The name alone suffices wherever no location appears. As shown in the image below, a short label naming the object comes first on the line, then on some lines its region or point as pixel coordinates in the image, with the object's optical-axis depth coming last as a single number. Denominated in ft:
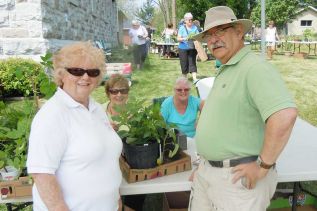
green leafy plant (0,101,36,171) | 6.42
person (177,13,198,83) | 27.68
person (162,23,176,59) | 50.29
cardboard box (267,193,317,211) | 8.67
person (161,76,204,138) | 10.87
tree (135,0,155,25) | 224.53
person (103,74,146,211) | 10.46
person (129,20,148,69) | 36.47
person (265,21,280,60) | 47.38
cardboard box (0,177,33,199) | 6.45
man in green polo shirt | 5.04
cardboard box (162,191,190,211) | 8.70
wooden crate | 6.73
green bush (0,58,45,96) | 21.61
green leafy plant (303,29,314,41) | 58.05
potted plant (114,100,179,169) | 6.69
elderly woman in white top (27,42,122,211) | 5.08
